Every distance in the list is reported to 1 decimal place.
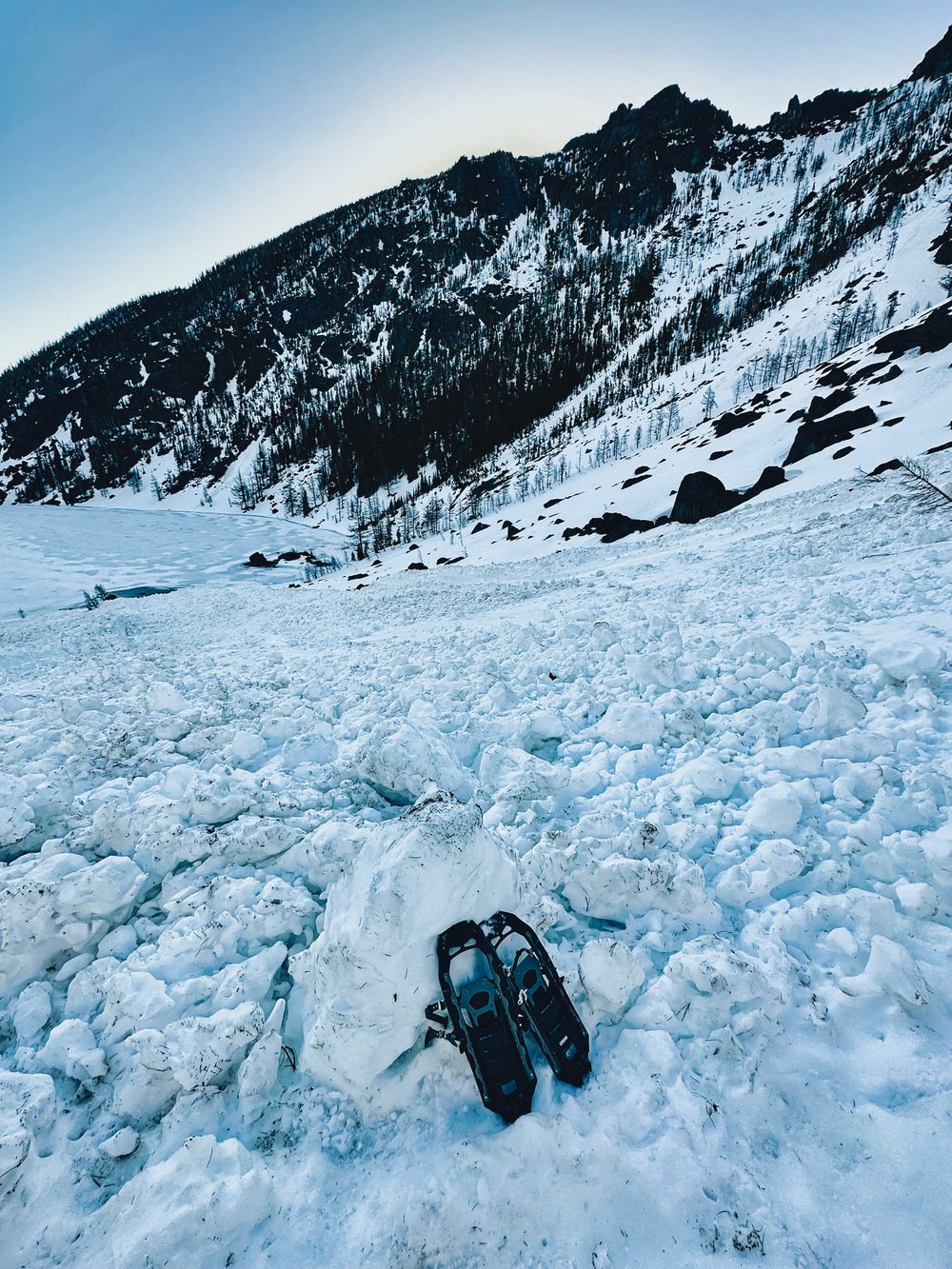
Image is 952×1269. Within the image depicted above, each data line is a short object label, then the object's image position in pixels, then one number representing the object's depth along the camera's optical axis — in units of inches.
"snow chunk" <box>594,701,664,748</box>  183.9
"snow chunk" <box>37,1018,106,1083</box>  95.2
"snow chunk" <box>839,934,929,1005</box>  89.6
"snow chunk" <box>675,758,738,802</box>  150.0
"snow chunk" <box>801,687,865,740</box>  161.8
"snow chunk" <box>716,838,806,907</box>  116.3
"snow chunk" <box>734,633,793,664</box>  210.7
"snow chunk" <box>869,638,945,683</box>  181.8
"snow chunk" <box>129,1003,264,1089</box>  92.7
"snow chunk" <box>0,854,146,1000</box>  114.3
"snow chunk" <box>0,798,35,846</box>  152.1
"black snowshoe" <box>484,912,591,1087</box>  87.7
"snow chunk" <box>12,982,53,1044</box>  103.9
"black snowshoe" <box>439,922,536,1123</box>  84.9
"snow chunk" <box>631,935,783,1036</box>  93.1
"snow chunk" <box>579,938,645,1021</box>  97.3
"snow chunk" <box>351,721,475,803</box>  175.0
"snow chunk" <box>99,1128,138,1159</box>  84.2
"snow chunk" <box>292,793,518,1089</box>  92.1
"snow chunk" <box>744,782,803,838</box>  130.9
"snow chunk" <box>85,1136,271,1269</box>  73.5
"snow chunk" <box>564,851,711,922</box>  117.4
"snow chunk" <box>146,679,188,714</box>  256.5
